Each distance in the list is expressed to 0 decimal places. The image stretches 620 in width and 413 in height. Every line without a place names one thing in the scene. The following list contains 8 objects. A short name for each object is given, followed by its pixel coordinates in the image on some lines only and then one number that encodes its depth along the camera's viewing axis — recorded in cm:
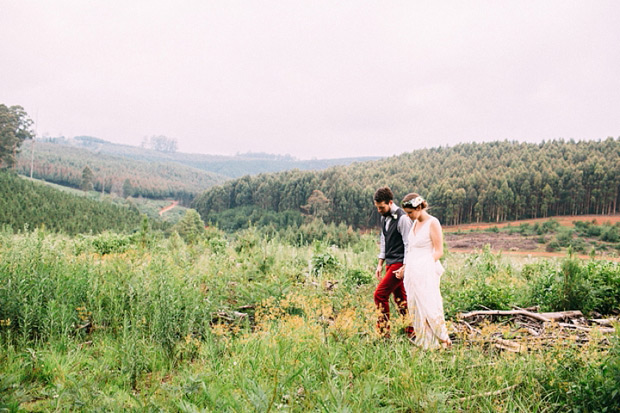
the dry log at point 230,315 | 495
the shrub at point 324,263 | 754
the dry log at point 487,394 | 267
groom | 471
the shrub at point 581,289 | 526
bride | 423
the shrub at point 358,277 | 673
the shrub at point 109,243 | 942
